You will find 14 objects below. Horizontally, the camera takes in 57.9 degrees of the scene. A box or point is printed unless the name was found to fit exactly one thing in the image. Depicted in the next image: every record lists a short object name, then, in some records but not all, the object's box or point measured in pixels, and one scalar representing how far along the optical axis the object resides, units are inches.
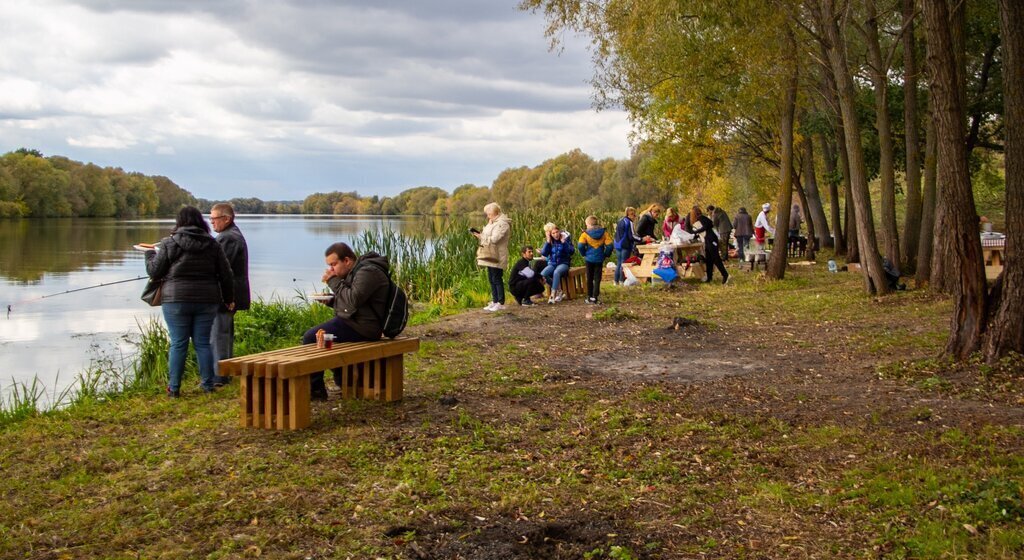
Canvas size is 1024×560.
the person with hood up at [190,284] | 315.3
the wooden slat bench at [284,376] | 253.3
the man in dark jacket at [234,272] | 332.5
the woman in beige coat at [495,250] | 548.4
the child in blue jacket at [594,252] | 580.4
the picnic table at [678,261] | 711.7
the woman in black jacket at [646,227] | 782.9
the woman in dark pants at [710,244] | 709.3
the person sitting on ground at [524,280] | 592.4
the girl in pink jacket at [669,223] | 884.6
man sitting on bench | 283.9
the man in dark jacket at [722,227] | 1012.5
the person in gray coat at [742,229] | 920.0
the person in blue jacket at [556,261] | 604.4
